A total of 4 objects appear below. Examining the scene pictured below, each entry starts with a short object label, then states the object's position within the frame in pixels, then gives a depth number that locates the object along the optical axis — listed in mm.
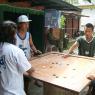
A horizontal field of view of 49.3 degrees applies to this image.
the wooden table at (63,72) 1538
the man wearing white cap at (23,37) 2231
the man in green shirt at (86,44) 2541
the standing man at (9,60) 1331
